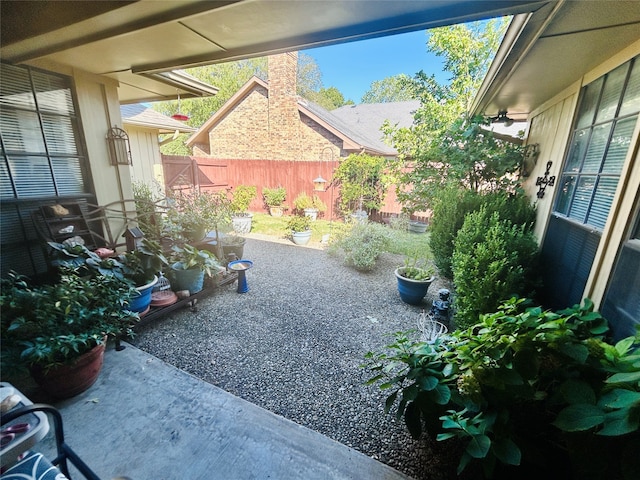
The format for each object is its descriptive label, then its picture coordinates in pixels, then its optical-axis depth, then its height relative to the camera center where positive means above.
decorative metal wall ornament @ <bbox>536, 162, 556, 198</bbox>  3.17 -0.01
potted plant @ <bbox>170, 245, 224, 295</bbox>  3.31 -1.23
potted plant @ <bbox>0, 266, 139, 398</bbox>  1.75 -1.14
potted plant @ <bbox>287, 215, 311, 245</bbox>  6.38 -1.38
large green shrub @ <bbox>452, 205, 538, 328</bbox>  2.24 -0.79
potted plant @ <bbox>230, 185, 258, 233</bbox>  7.35 -1.07
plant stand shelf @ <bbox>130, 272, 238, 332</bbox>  2.87 -1.60
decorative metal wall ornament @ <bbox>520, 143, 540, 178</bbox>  3.87 +0.32
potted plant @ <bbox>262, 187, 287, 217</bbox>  9.28 -0.93
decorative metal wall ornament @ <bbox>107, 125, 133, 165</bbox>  3.34 +0.27
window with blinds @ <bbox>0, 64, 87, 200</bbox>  2.58 +0.29
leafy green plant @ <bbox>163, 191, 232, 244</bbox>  4.18 -0.82
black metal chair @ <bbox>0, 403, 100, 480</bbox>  1.03 -1.19
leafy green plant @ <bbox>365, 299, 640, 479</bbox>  0.91 -0.88
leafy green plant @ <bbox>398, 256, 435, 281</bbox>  3.65 -1.32
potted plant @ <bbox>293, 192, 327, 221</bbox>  8.86 -1.05
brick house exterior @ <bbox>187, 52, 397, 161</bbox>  9.51 +1.69
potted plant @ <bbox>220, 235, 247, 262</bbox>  4.68 -1.32
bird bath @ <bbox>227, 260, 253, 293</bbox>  3.79 -1.41
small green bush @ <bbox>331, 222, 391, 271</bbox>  4.84 -1.32
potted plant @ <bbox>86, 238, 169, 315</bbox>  2.54 -1.03
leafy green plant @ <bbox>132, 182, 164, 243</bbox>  3.99 -0.84
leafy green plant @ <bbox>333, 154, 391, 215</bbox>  7.79 -0.16
